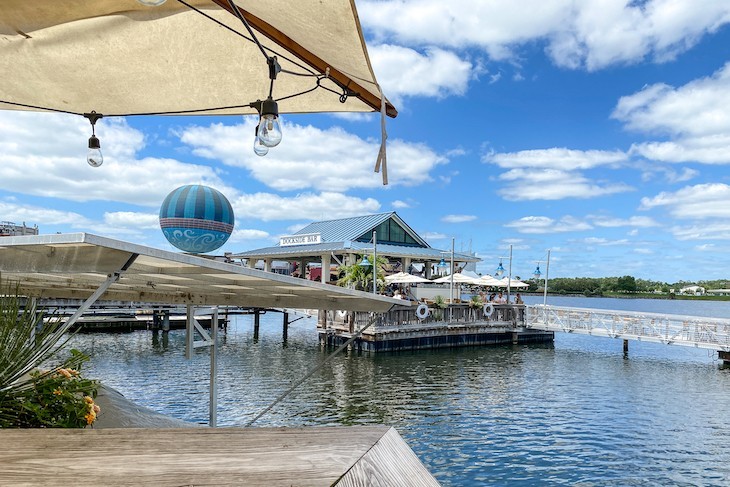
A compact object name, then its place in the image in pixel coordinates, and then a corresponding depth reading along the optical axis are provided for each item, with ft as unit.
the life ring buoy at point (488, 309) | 116.67
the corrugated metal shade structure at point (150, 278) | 10.07
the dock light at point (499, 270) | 164.25
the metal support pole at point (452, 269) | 119.55
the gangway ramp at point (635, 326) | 91.71
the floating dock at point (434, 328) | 99.19
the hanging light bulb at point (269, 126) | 13.24
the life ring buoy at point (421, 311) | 104.21
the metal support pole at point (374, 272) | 97.06
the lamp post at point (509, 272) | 138.84
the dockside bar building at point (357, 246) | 124.36
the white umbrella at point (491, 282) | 135.03
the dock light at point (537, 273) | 142.61
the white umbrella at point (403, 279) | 118.37
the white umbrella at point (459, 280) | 130.11
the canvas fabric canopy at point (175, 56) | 11.71
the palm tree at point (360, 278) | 106.32
